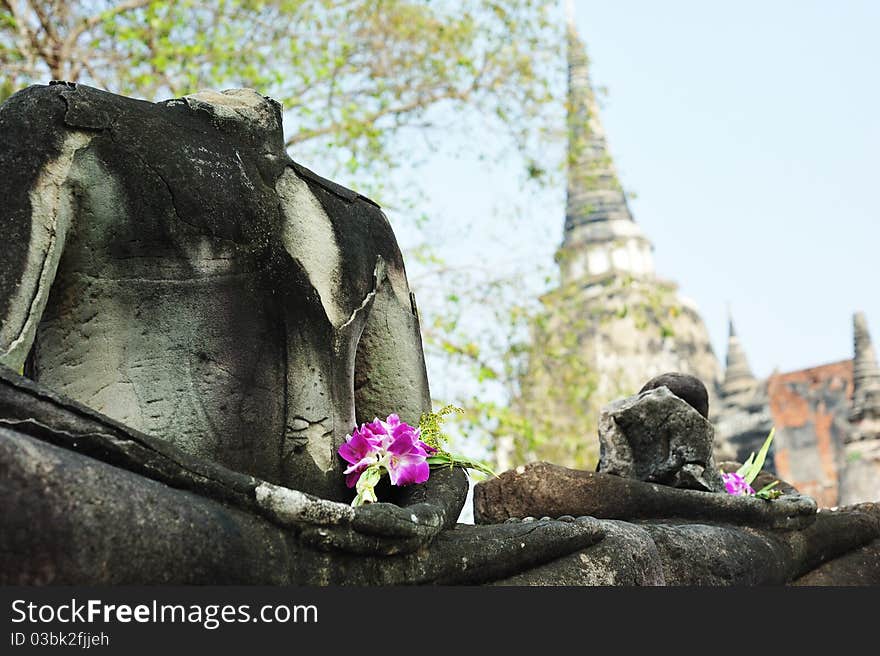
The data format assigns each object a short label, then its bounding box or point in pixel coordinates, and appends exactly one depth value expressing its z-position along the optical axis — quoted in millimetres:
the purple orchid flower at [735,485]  4289
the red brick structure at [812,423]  18297
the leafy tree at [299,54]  9773
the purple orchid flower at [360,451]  2703
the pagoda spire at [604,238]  31266
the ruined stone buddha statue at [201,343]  1998
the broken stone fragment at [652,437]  4164
